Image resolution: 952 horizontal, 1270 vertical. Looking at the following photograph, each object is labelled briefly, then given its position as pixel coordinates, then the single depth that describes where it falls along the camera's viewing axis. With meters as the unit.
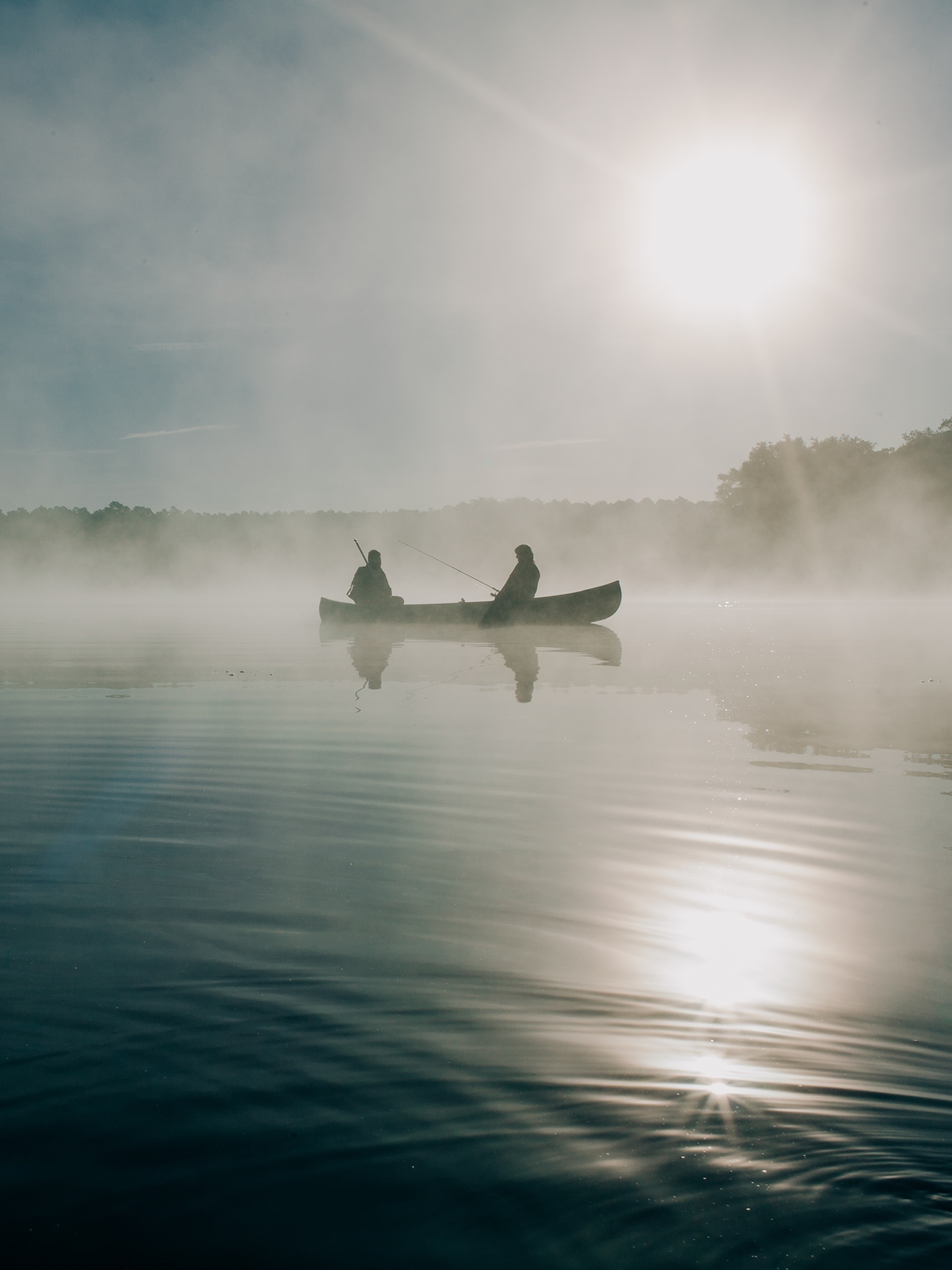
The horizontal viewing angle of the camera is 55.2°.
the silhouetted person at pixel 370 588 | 25.48
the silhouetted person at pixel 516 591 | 23.14
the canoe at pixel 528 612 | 23.94
